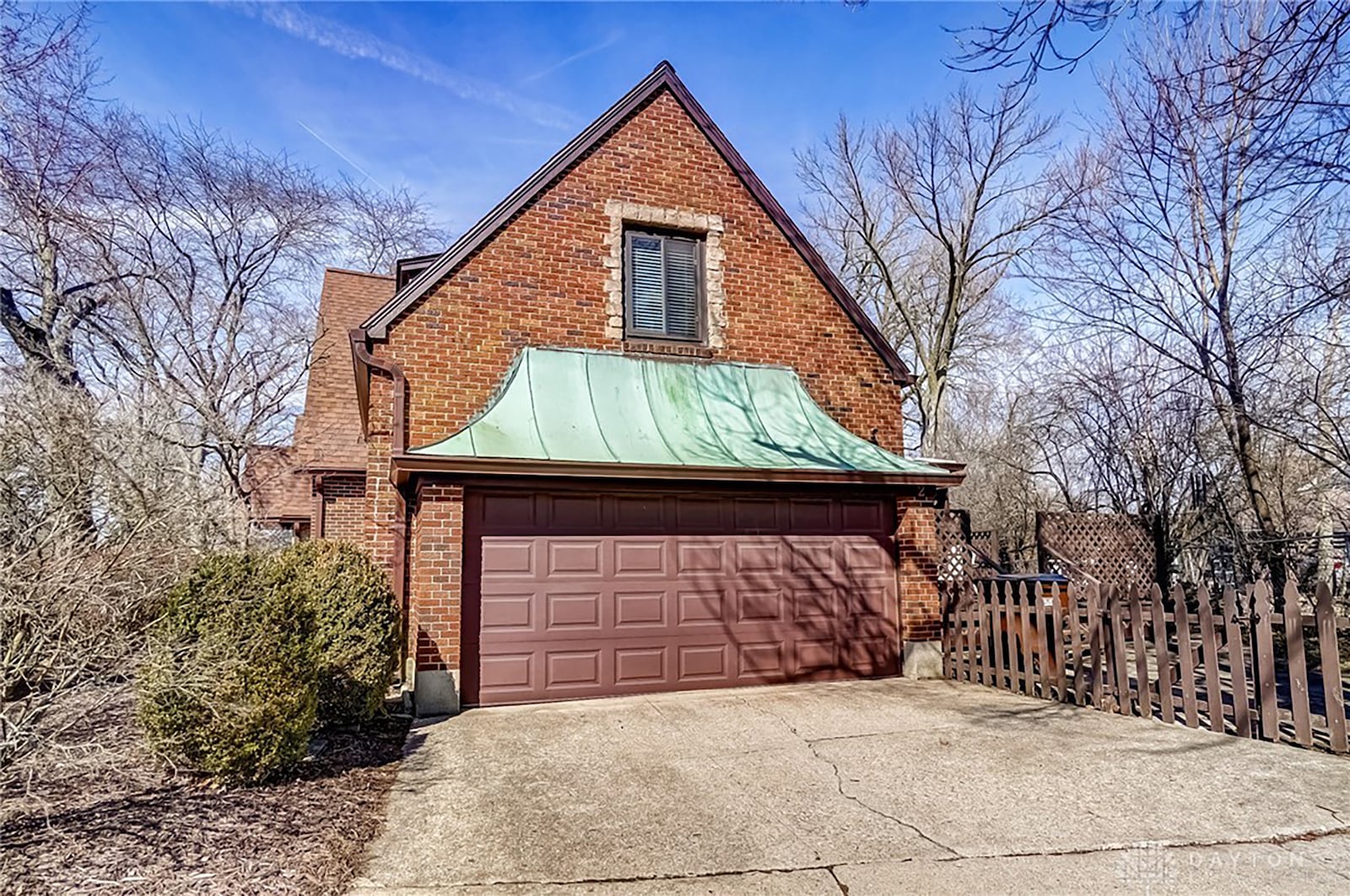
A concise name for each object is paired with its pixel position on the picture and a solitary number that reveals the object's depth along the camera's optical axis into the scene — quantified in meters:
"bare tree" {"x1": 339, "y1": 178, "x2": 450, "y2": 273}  26.20
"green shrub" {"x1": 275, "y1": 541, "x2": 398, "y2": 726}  6.91
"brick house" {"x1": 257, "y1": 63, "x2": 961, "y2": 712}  8.41
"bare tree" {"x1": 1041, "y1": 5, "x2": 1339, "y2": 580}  11.42
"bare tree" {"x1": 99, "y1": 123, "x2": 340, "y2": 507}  18.64
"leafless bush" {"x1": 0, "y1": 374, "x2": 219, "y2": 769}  4.64
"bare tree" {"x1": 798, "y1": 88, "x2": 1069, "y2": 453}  20.83
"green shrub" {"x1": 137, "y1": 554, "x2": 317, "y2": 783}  5.05
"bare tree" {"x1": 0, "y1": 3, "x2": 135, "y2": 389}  15.60
